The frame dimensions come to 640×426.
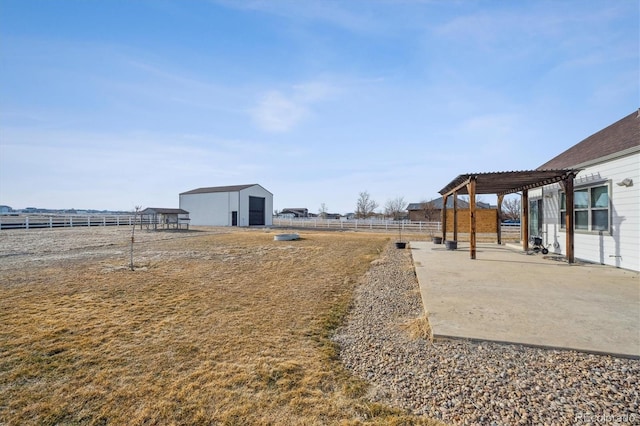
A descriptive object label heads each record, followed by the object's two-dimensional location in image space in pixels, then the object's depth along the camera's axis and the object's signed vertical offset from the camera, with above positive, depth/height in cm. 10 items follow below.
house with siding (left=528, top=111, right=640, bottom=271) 681 +51
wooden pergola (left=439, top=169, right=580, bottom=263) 817 +125
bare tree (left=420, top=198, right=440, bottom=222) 3619 +57
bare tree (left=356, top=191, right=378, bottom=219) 5597 +269
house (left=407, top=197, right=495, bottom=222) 3640 +108
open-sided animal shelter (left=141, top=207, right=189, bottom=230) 2681 +54
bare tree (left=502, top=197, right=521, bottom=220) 4363 +187
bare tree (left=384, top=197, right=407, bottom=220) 5834 +259
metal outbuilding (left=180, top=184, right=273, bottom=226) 3528 +172
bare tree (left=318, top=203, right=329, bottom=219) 7137 +231
